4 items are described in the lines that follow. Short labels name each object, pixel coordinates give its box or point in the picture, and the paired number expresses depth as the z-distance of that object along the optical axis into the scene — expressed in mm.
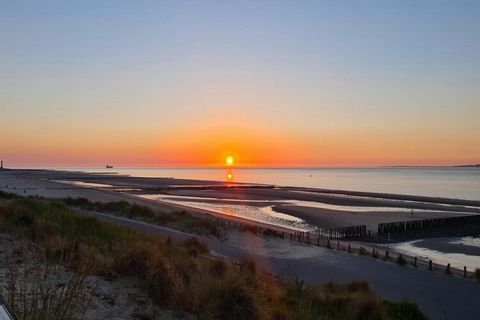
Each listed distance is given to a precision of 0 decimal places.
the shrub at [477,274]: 19719
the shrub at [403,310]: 11727
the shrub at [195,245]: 17359
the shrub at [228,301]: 7418
